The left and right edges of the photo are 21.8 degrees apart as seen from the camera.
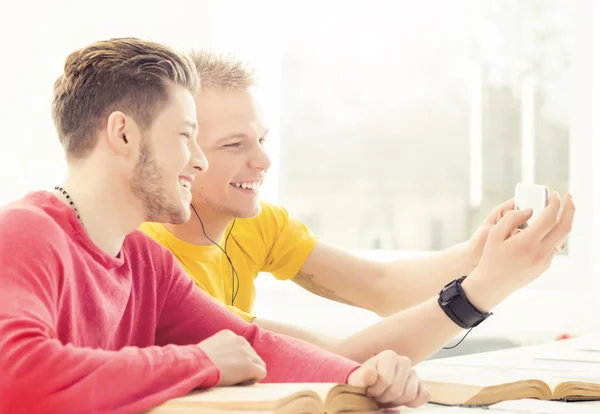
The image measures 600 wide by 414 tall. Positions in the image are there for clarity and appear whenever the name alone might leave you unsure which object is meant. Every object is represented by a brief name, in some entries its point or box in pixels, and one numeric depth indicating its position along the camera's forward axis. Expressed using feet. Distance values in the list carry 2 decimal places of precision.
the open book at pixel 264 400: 5.77
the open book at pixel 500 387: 6.65
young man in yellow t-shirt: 7.28
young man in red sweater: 5.76
